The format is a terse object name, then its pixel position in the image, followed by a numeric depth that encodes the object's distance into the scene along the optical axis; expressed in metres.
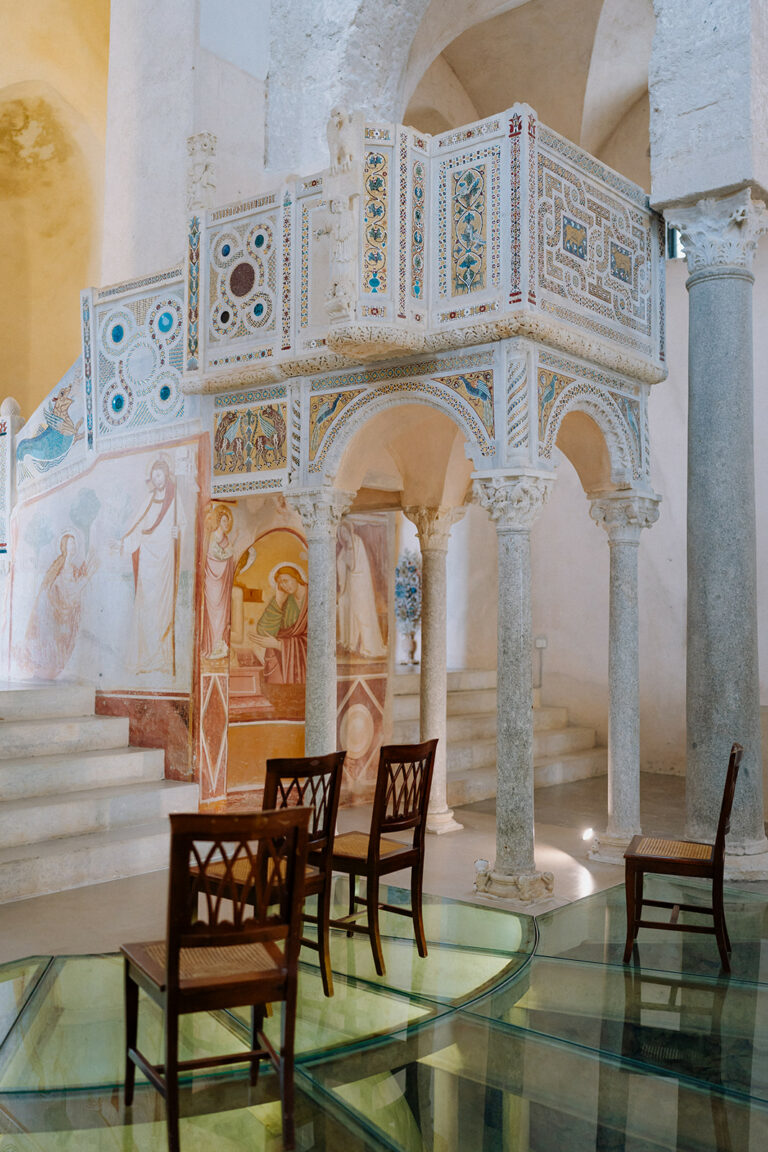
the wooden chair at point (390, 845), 4.72
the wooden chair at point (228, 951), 3.11
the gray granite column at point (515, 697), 6.11
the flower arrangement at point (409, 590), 13.12
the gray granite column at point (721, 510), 6.96
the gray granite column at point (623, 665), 7.31
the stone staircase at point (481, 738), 9.88
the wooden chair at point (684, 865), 4.92
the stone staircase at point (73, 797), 6.46
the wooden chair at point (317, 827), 4.46
